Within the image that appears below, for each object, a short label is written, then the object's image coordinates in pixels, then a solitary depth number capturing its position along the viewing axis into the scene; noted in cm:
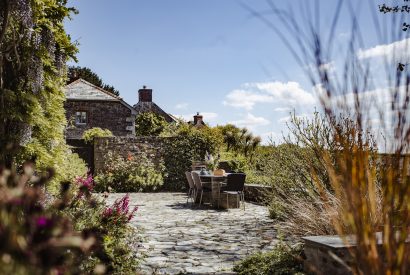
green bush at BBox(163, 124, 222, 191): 1505
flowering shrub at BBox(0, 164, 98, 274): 99
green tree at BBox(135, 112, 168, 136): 2542
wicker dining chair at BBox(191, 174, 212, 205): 965
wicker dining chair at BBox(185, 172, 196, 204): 1056
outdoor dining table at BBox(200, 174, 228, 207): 968
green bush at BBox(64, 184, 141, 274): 371
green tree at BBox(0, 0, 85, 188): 482
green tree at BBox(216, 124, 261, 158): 2395
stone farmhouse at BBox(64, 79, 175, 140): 2173
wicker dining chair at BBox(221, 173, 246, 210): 927
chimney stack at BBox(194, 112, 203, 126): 3370
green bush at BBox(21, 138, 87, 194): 519
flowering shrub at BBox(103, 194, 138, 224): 522
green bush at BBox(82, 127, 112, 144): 1576
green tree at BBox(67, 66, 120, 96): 3157
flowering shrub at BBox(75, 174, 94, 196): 525
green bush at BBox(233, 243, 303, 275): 409
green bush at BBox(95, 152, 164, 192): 1405
